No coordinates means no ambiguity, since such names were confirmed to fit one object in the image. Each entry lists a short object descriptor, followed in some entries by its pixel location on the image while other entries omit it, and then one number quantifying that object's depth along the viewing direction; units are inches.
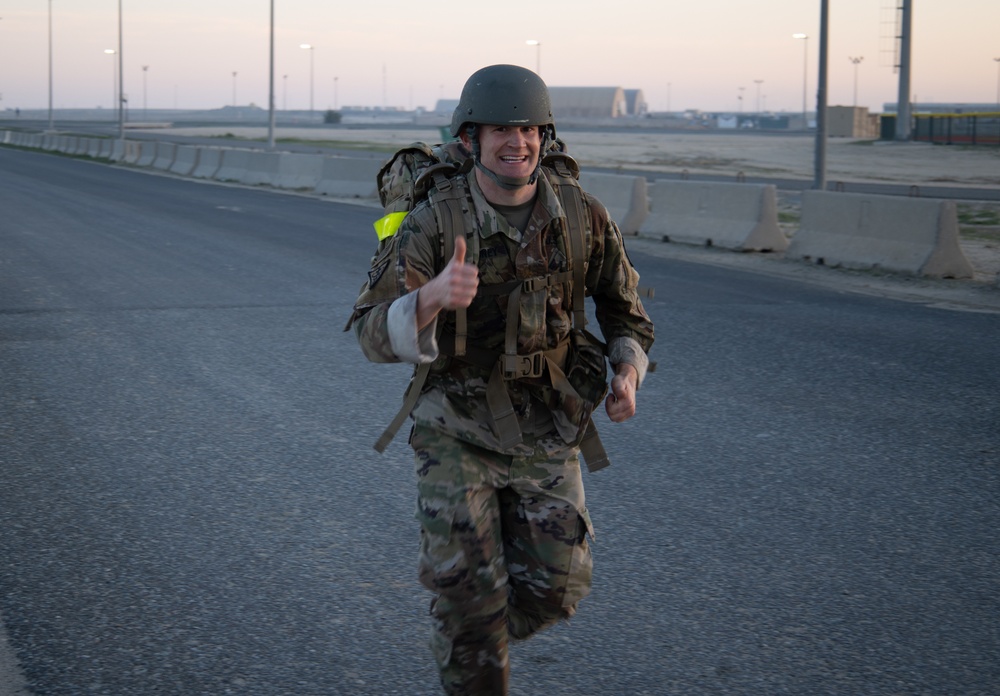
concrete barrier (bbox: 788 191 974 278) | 514.0
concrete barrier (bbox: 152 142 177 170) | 1569.9
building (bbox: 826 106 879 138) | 2800.2
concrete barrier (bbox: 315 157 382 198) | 1043.3
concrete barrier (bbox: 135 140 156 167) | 1666.5
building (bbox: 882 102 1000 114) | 5332.7
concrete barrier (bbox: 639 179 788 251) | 627.5
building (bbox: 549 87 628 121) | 6225.4
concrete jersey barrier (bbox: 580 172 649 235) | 726.5
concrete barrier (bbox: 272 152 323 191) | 1139.9
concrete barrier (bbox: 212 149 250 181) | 1304.1
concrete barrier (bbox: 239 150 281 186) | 1226.0
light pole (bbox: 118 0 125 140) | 2106.3
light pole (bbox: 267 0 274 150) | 1526.8
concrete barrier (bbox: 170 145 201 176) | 1455.5
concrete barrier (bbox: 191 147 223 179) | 1375.5
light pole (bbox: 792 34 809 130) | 4335.6
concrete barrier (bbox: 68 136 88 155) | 2110.6
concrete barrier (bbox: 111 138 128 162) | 1815.9
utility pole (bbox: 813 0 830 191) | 729.0
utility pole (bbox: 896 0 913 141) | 2182.6
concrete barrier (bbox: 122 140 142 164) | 1742.1
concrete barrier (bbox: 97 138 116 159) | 1907.7
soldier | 118.7
